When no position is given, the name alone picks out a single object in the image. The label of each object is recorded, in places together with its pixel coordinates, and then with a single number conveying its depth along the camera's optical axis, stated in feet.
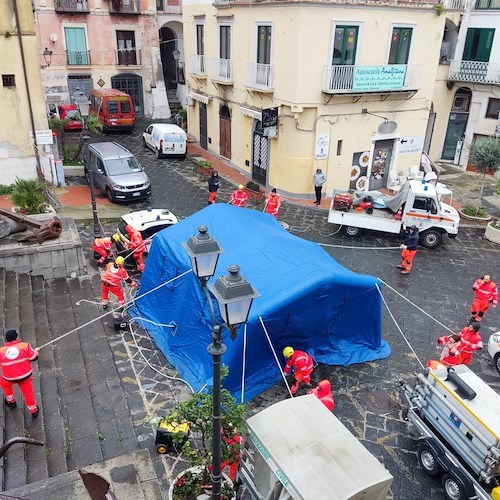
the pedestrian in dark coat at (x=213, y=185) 55.11
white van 73.00
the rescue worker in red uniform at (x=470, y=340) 28.78
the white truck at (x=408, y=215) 47.80
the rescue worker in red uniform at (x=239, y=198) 50.93
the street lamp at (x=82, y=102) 95.86
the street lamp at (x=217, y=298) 14.78
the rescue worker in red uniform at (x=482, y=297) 34.71
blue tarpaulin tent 27.58
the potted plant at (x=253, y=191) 59.00
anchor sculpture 36.52
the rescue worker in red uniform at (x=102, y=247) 37.50
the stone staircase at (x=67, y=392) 22.35
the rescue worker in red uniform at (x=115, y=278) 32.45
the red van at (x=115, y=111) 84.28
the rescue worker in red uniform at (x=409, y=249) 41.96
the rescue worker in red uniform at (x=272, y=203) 50.47
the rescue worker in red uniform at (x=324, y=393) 25.09
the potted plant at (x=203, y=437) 19.17
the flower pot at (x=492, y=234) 51.31
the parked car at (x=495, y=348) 31.98
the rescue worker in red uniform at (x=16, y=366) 22.45
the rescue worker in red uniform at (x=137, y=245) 39.47
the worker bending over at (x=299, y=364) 27.53
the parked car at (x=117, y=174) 55.31
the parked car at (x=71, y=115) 85.71
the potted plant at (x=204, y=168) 66.59
